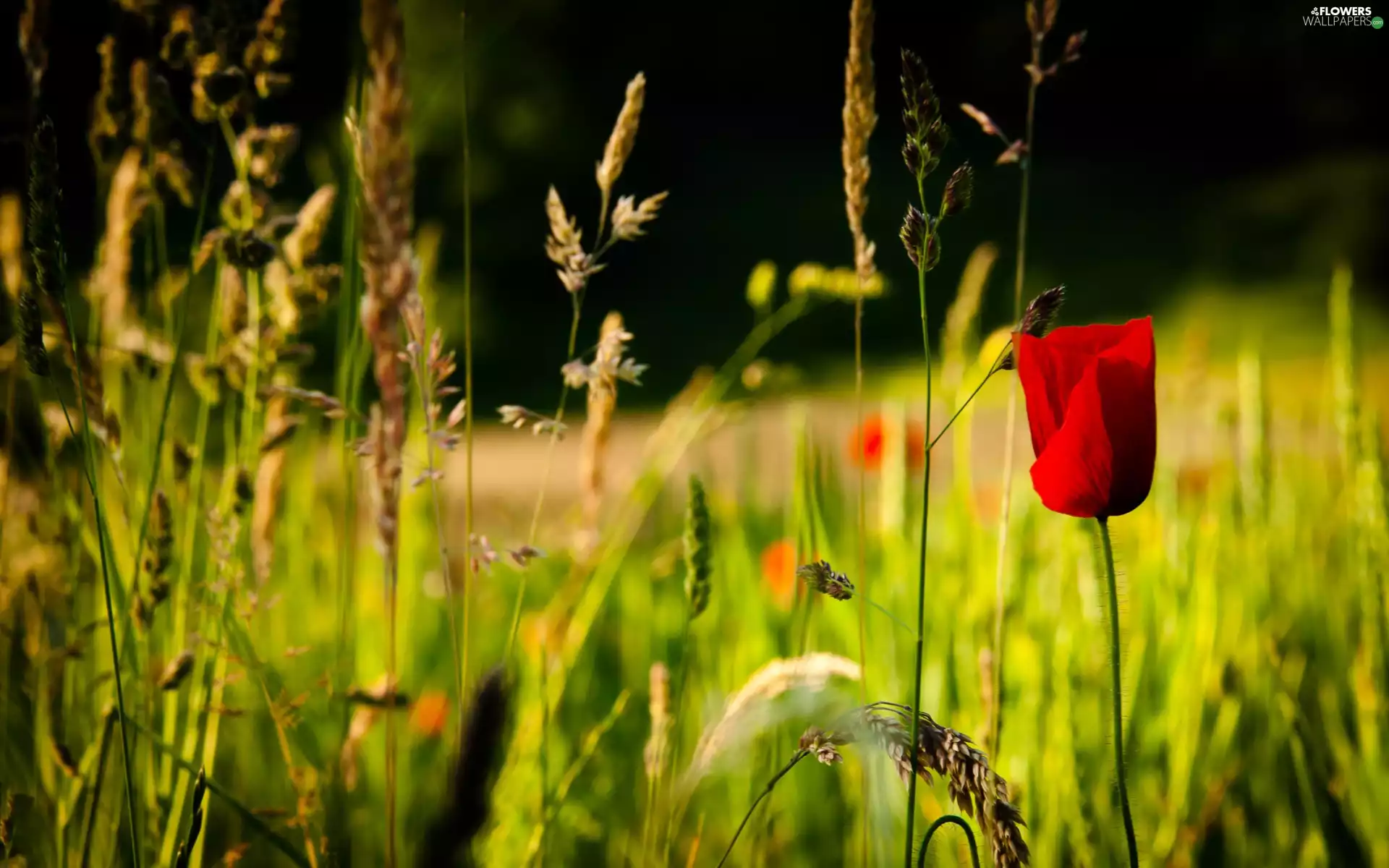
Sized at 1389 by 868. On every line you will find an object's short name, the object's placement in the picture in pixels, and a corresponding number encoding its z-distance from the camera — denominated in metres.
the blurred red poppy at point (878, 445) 1.41
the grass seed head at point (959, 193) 0.81
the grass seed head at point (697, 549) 0.87
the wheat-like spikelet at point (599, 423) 0.87
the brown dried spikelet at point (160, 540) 0.88
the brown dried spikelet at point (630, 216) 0.87
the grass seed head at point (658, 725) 0.89
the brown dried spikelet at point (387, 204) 0.77
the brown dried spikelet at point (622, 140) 0.86
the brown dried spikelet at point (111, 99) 0.93
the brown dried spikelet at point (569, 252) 0.86
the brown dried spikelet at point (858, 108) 0.85
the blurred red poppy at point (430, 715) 1.24
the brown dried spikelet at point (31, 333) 0.83
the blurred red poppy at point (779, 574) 1.40
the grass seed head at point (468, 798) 0.68
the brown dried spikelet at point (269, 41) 0.90
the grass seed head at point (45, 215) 0.82
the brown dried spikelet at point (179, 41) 0.91
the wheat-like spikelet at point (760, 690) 0.86
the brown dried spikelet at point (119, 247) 1.01
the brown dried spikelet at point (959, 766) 0.80
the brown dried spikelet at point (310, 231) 0.93
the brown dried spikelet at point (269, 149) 0.93
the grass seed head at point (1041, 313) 0.82
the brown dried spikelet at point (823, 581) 0.81
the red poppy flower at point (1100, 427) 0.83
